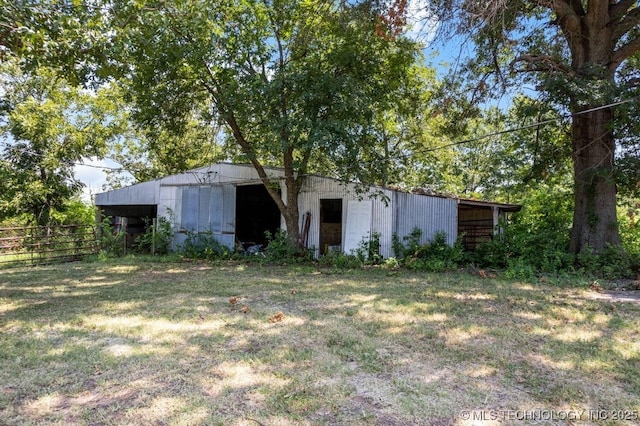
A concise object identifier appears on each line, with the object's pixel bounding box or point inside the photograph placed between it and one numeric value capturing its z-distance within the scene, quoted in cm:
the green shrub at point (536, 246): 827
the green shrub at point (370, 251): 984
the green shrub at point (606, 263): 761
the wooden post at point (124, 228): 1262
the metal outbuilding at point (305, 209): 1018
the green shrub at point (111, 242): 1242
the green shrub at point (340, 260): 952
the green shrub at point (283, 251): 1059
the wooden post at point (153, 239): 1244
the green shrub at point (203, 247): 1154
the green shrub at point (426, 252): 897
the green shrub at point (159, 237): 1249
